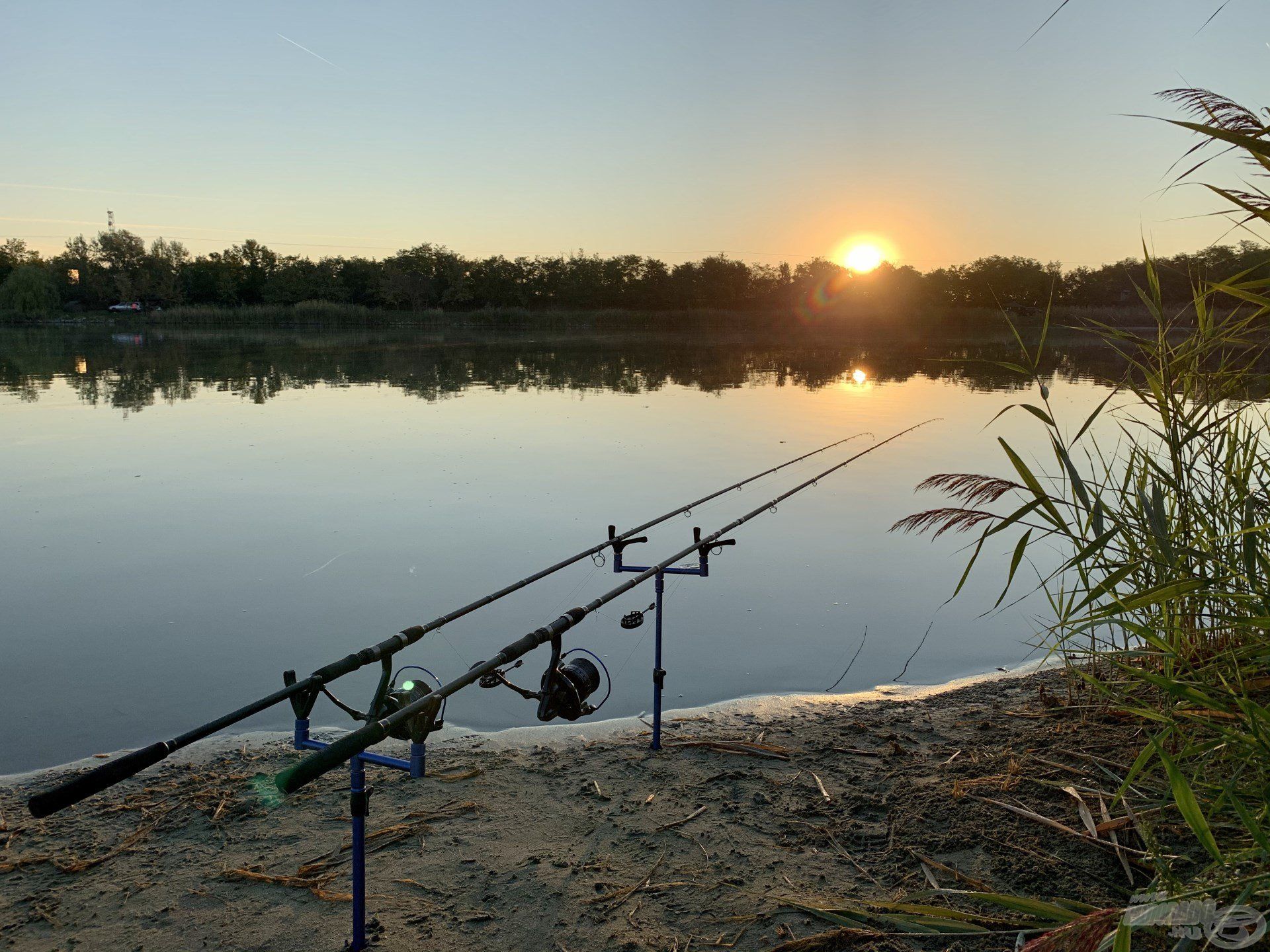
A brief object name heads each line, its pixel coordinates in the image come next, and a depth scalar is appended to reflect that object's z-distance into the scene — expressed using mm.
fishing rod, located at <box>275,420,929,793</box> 1761
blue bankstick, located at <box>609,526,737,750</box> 3852
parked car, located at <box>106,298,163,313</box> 68688
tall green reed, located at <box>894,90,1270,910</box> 1903
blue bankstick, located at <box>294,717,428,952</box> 2311
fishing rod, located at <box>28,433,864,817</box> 1693
